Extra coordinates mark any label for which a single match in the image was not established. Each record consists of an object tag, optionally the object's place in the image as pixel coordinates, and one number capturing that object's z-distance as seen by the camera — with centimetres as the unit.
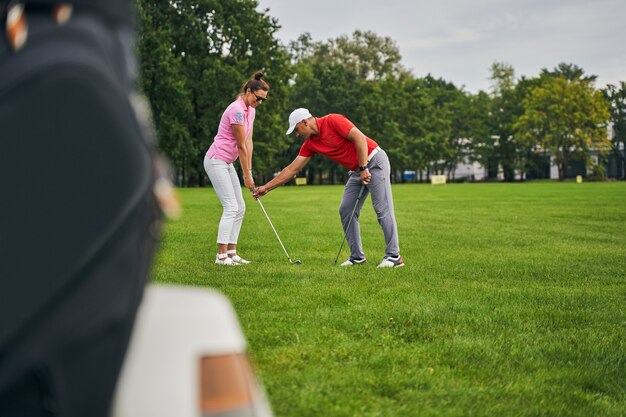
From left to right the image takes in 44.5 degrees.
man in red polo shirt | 1011
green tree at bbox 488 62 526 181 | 10565
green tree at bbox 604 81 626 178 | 11138
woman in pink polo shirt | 1038
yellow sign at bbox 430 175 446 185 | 8806
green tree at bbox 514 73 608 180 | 9250
